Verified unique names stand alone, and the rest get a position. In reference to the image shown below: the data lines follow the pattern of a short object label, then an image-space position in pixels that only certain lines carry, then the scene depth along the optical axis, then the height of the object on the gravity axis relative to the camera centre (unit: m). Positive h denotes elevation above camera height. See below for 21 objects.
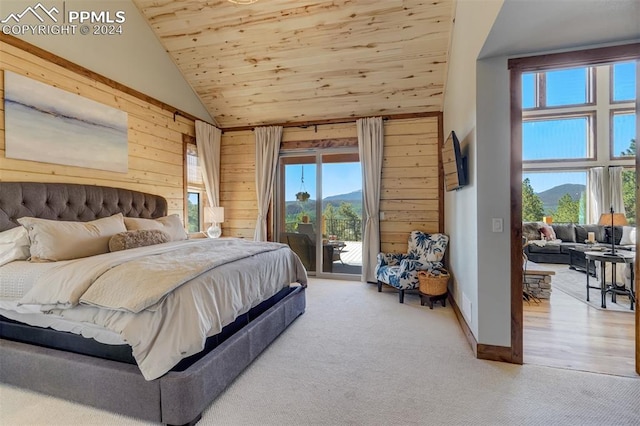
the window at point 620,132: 6.96 +1.83
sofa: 6.21 -0.64
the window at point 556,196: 7.37 +0.35
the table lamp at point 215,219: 4.88 -0.11
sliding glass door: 5.12 +0.04
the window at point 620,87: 6.82 +2.84
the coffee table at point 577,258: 5.60 -0.96
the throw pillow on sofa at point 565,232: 6.63 -0.51
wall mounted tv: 2.80 +0.46
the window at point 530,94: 7.39 +2.93
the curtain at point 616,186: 6.92 +0.53
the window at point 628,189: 6.94 +0.47
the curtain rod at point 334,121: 4.64 +1.55
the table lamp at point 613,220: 3.87 -0.15
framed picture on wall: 2.69 +0.91
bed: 1.57 -0.66
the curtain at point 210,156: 5.05 +1.02
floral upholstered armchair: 3.81 -0.70
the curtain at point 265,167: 5.27 +0.82
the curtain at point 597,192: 7.00 +0.41
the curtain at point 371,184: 4.77 +0.45
